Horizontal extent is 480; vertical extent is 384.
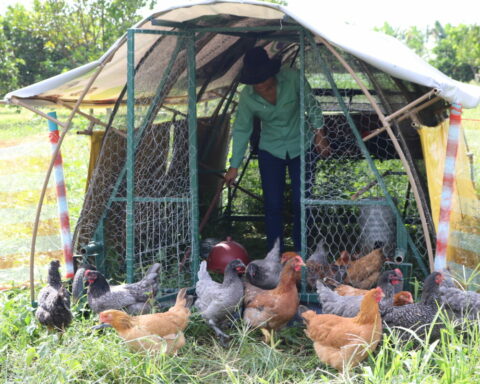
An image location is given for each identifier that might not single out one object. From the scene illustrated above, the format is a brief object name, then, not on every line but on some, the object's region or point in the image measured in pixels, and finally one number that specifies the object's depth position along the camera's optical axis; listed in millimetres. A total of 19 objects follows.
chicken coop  4465
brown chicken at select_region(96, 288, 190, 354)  3865
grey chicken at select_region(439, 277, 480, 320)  3986
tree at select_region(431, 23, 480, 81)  29344
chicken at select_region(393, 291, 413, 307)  4326
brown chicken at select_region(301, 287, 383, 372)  3725
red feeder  5516
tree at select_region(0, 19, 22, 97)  17609
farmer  5336
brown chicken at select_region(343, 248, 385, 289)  4871
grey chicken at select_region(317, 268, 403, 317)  4230
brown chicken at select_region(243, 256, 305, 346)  4344
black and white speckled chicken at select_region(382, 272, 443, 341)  3977
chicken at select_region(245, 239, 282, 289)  4816
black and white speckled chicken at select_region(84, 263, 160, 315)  4352
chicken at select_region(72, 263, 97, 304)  4754
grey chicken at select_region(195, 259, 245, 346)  4418
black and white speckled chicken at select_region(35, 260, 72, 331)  4219
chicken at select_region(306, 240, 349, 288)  4984
